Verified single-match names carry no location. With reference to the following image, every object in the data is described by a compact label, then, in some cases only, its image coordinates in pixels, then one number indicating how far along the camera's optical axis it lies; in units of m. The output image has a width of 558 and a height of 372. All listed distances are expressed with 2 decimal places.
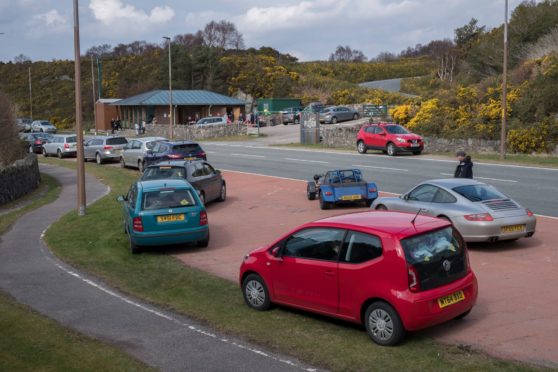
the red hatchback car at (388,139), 35.81
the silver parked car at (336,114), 60.97
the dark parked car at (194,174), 20.33
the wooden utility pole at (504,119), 31.38
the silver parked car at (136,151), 32.16
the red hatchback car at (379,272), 7.80
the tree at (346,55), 148.99
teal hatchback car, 13.93
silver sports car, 12.97
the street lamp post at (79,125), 18.95
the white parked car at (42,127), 75.38
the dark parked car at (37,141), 49.58
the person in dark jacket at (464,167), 16.39
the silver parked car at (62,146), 44.52
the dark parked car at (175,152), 28.67
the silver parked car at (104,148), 38.09
